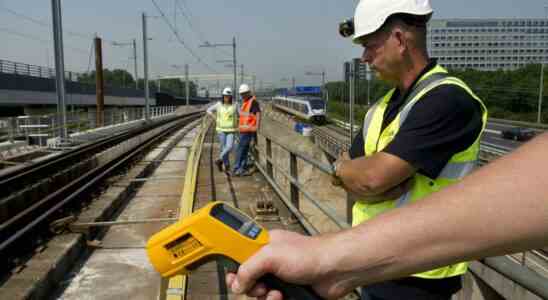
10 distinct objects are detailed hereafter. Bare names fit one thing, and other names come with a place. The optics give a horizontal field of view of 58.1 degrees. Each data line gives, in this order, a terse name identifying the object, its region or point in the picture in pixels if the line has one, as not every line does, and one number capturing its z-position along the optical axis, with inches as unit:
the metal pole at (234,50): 1733.6
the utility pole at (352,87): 680.4
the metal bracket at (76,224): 251.0
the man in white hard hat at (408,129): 78.4
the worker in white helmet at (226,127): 444.5
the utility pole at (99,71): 1331.2
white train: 2182.6
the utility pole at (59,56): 731.4
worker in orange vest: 433.4
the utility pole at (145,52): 1462.8
